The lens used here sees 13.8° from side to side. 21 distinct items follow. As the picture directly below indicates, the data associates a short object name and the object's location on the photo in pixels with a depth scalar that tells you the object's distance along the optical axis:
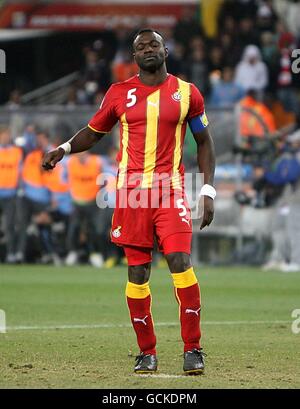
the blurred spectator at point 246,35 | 26.48
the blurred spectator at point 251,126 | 21.92
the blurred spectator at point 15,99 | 26.11
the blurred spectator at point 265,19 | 26.88
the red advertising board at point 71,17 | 28.39
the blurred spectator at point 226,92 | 25.14
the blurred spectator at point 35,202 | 21.98
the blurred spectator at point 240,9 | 27.22
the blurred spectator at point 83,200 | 21.81
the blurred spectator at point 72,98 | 26.61
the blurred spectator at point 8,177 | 22.08
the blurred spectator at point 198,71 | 25.72
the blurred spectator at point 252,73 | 25.42
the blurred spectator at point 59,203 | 22.12
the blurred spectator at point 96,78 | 26.31
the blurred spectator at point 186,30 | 26.70
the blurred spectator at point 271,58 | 25.58
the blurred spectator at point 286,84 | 25.02
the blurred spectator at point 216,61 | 26.19
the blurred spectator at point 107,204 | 21.61
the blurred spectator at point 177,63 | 25.72
